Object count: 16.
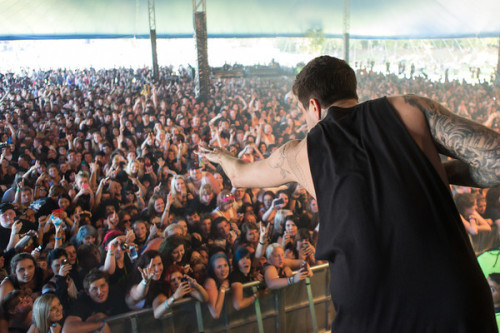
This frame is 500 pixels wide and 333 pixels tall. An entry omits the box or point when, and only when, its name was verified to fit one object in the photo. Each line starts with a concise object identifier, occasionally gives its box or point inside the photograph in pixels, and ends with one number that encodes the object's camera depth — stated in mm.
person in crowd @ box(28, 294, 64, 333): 2207
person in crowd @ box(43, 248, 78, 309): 2256
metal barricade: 2506
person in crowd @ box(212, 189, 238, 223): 2896
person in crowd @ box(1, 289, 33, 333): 2150
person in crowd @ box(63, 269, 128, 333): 2299
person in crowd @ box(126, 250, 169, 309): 2480
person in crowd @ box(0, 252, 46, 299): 2170
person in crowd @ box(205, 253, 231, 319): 2717
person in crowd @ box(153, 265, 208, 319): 2541
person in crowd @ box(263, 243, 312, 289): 2943
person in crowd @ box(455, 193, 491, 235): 3738
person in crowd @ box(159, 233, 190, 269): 2600
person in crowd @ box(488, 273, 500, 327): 3303
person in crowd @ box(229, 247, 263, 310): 2820
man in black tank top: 915
